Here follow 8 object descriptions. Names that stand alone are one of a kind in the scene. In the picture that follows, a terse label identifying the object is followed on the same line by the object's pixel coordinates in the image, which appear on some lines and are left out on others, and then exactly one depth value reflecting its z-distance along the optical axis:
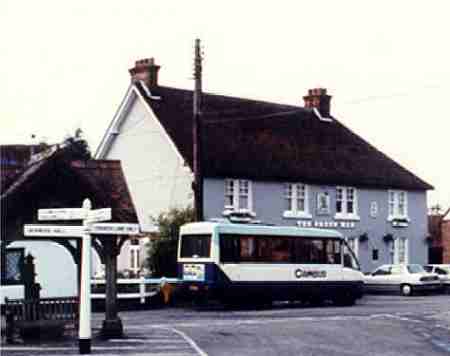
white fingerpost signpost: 18.38
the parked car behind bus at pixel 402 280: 45.75
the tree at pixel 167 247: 41.12
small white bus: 34.28
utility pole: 36.41
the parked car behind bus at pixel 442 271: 48.25
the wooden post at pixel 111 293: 22.45
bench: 21.59
